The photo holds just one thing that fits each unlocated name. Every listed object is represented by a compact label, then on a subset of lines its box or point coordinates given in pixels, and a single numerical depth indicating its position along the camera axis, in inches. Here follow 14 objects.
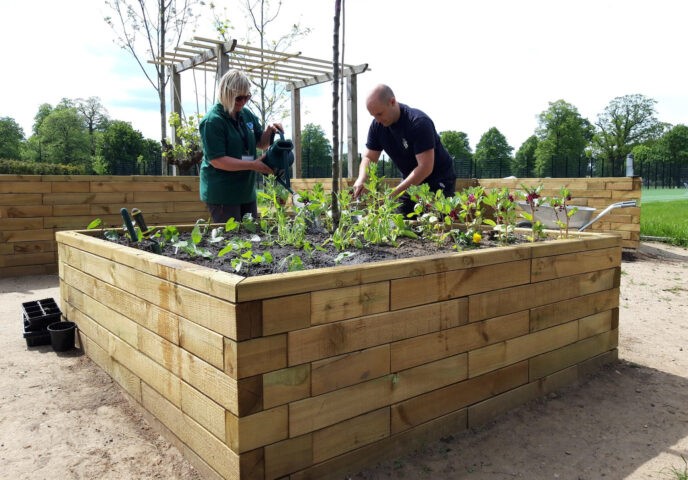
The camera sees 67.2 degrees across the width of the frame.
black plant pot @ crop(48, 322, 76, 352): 121.8
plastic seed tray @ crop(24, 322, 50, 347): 128.3
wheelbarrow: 239.8
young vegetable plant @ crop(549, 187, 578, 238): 115.0
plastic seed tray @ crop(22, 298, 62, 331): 130.7
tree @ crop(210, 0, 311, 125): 495.7
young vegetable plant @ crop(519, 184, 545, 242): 113.5
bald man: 135.2
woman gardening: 132.0
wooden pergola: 327.9
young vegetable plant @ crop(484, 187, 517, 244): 114.2
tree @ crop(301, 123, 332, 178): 864.9
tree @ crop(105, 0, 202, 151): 457.7
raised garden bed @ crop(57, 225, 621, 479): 62.6
